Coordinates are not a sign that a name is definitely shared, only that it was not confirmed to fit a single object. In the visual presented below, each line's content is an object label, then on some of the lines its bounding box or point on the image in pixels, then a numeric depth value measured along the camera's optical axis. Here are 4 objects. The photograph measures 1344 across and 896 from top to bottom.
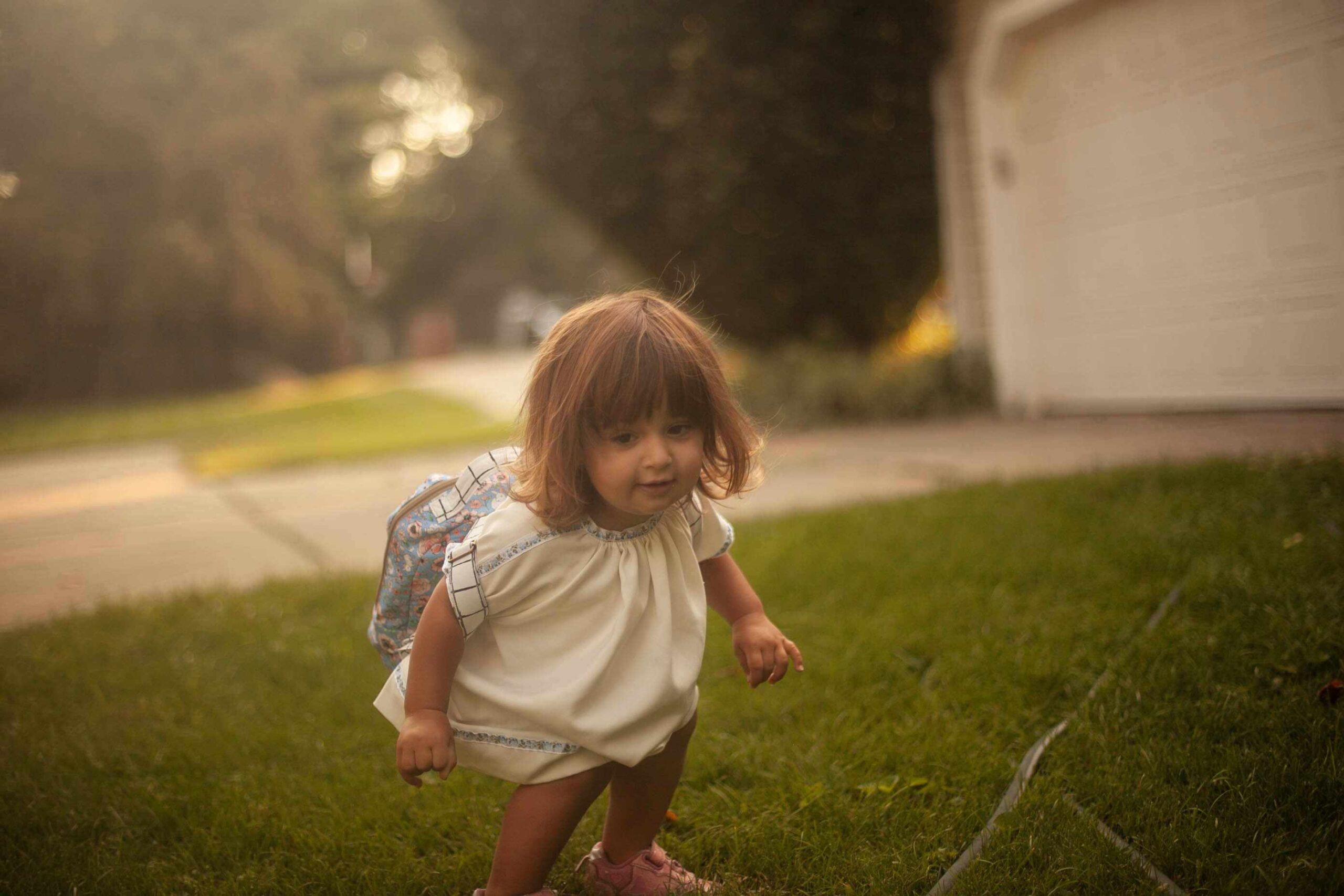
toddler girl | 1.59
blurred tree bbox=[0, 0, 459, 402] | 16.20
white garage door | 5.04
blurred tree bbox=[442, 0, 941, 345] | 6.79
